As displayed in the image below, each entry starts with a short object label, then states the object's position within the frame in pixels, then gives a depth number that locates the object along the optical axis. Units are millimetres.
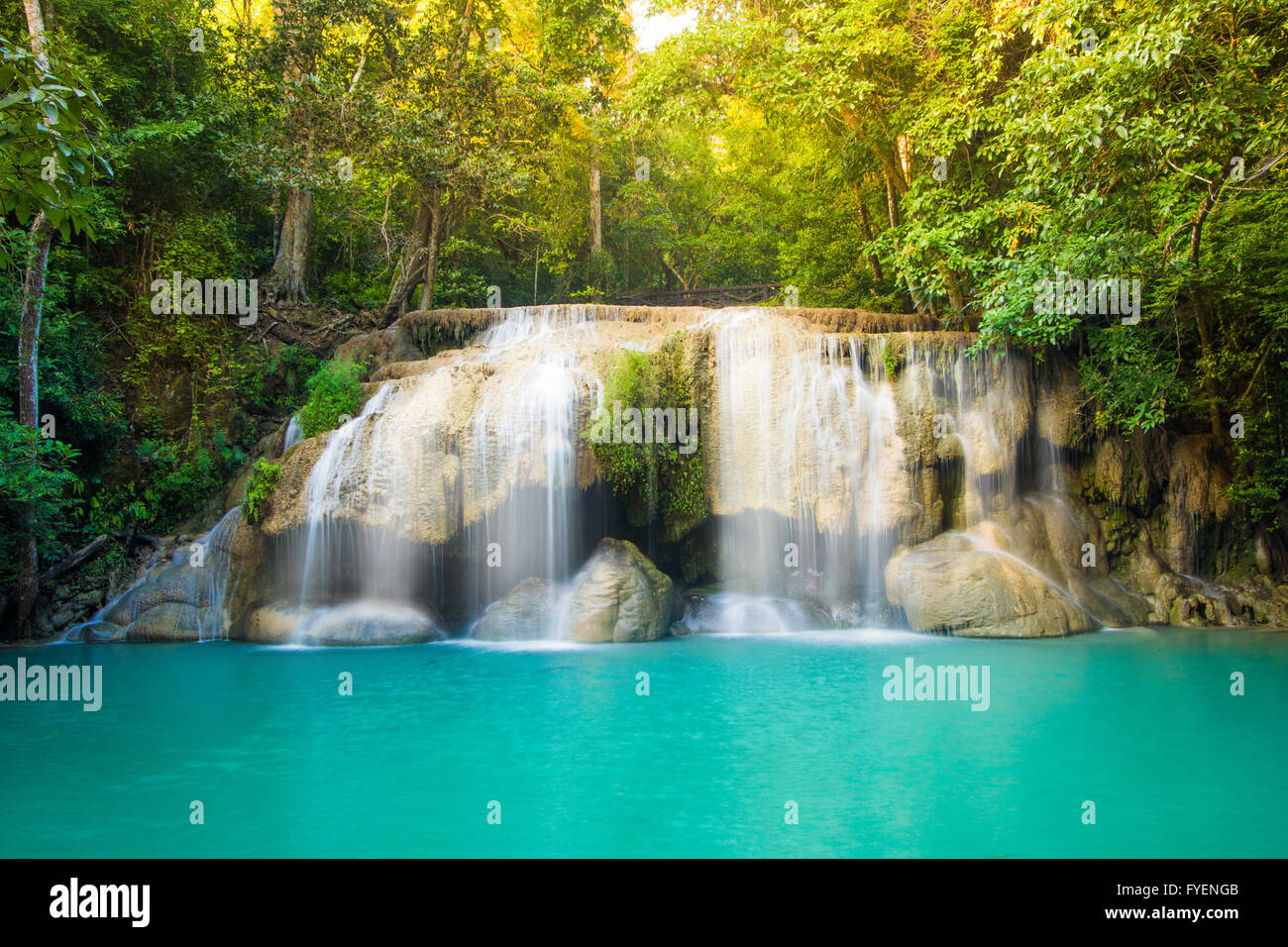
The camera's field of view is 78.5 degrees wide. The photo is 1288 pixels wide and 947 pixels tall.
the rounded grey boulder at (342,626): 11188
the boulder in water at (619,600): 11398
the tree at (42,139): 3721
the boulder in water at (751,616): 12289
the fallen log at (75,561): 11859
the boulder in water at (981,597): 11180
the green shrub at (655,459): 12305
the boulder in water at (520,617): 11531
